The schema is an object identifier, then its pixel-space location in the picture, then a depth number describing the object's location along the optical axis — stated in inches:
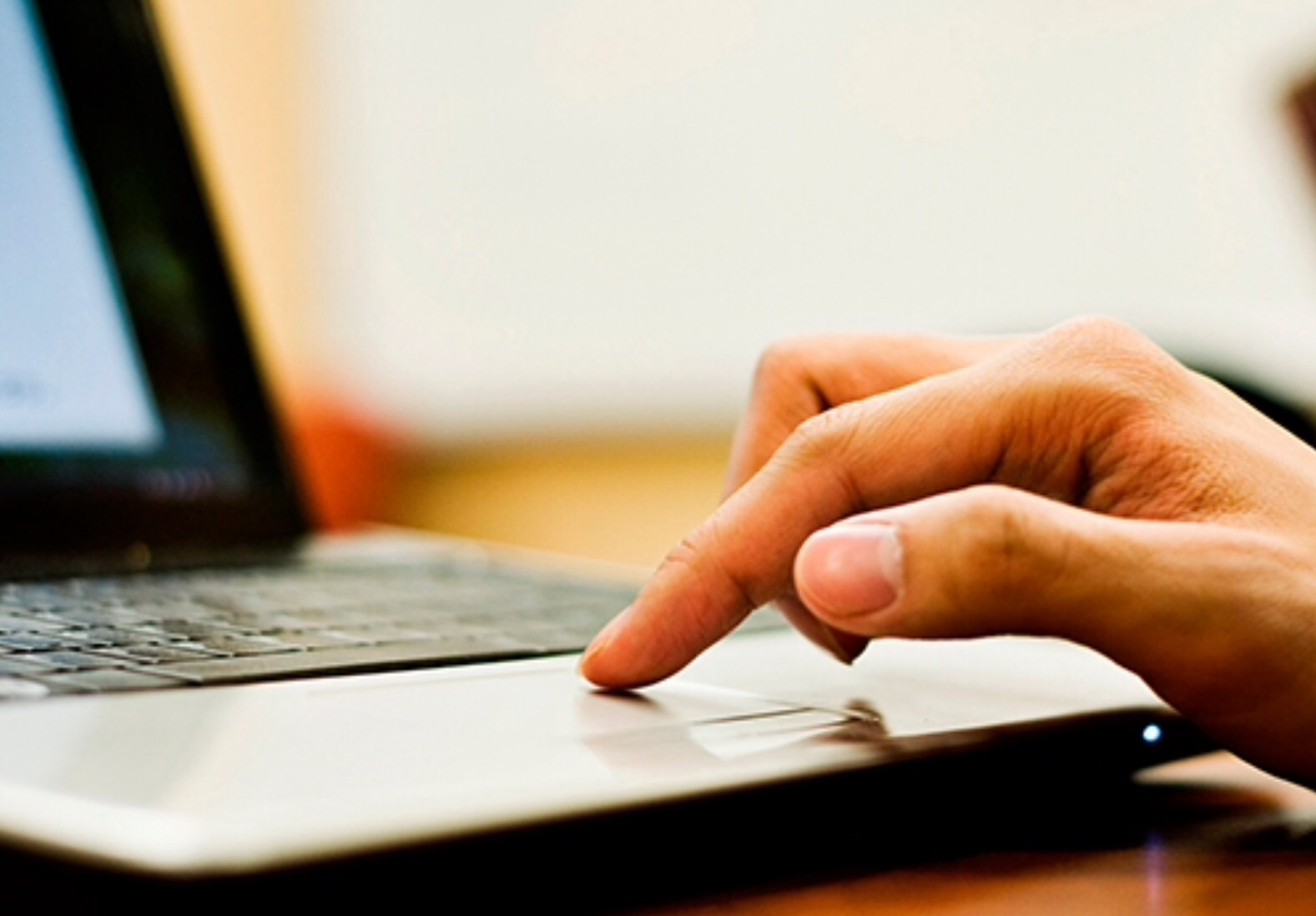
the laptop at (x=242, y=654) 16.6
